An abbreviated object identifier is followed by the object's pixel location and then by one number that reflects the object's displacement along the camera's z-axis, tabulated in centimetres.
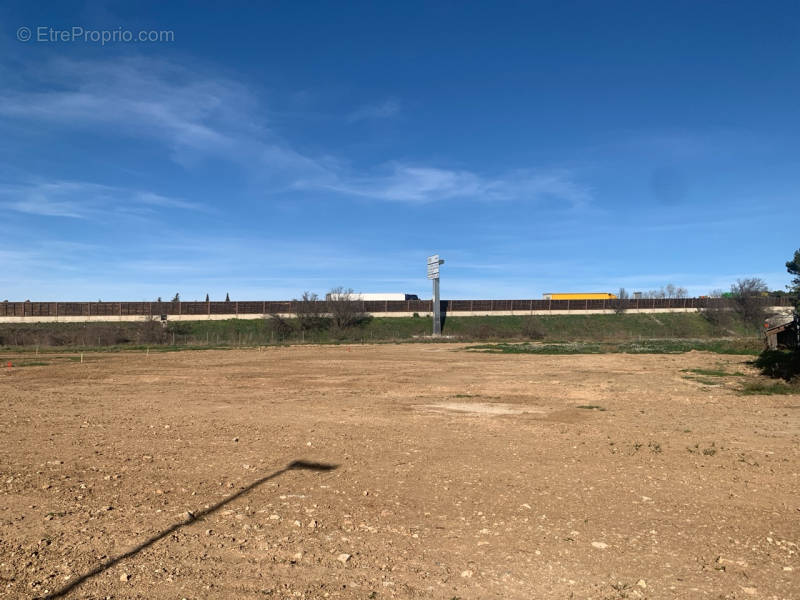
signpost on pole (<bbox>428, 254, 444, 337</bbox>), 7236
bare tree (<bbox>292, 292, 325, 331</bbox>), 7781
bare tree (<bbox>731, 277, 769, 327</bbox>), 8193
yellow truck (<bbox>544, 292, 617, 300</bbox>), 10831
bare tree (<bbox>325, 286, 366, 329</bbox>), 7762
